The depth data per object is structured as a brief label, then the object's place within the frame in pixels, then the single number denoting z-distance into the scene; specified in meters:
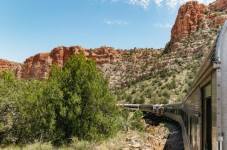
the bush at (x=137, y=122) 27.19
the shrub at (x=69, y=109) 18.25
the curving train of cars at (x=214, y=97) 3.18
